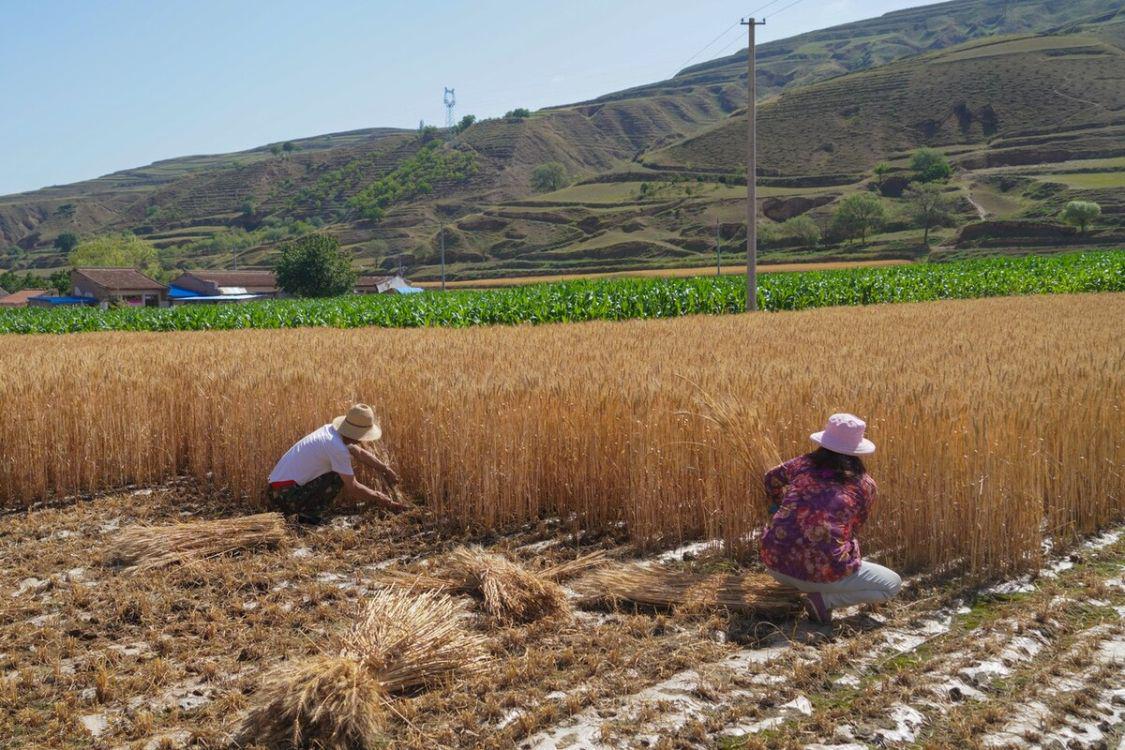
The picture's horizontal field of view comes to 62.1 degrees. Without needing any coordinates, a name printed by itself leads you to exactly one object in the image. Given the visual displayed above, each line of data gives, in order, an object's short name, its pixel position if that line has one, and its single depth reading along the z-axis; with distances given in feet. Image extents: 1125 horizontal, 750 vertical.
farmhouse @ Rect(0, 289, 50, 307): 317.52
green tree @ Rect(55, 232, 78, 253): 613.52
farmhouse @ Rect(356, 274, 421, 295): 292.98
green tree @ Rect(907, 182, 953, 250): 318.45
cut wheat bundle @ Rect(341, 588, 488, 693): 13.80
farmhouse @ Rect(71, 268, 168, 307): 273.75
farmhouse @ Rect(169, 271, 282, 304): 302.66
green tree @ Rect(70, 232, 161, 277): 407.50
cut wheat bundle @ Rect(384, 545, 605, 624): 16.90
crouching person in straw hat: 23.11
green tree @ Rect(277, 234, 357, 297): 260.21
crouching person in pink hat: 16.47
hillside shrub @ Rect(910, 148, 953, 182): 358.64
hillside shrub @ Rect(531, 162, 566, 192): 572.92
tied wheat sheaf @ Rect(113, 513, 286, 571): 19.88
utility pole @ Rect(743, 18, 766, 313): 81.20
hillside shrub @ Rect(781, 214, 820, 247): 338.13
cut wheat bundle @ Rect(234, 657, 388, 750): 12.23
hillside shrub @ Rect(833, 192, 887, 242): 327.67
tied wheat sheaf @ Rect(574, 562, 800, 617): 17.16
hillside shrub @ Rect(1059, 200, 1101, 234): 268.41
